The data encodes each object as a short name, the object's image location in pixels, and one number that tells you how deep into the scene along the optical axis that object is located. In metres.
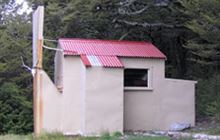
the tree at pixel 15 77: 27.58
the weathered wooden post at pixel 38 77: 17.95
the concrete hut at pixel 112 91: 17.80
